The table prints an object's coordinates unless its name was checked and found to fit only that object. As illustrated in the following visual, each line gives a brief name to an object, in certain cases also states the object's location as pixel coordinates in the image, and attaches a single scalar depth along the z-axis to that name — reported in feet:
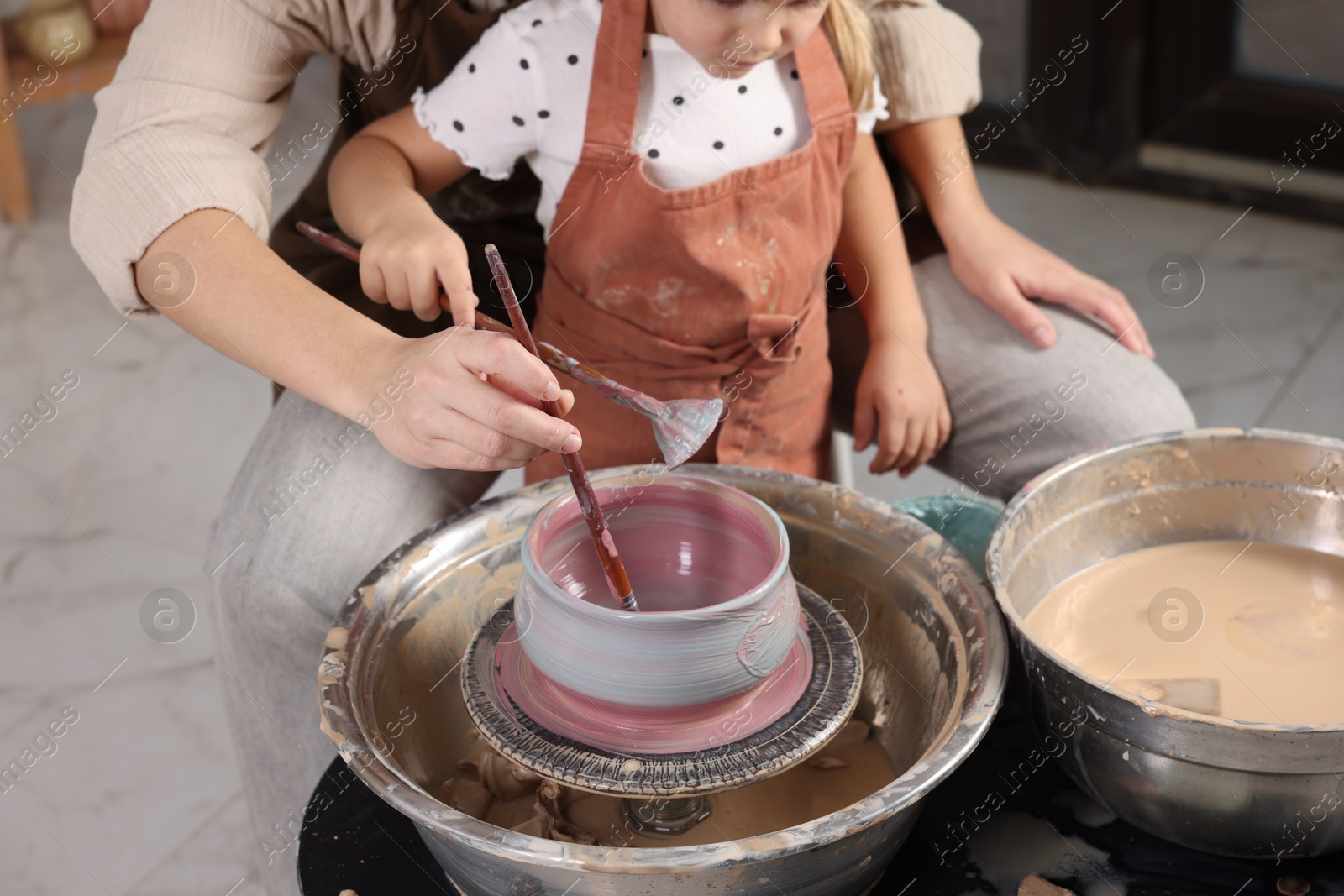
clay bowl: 2.50
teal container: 4.07
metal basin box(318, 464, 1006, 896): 2.25
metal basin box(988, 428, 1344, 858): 2.34
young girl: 3.34
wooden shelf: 8.87
